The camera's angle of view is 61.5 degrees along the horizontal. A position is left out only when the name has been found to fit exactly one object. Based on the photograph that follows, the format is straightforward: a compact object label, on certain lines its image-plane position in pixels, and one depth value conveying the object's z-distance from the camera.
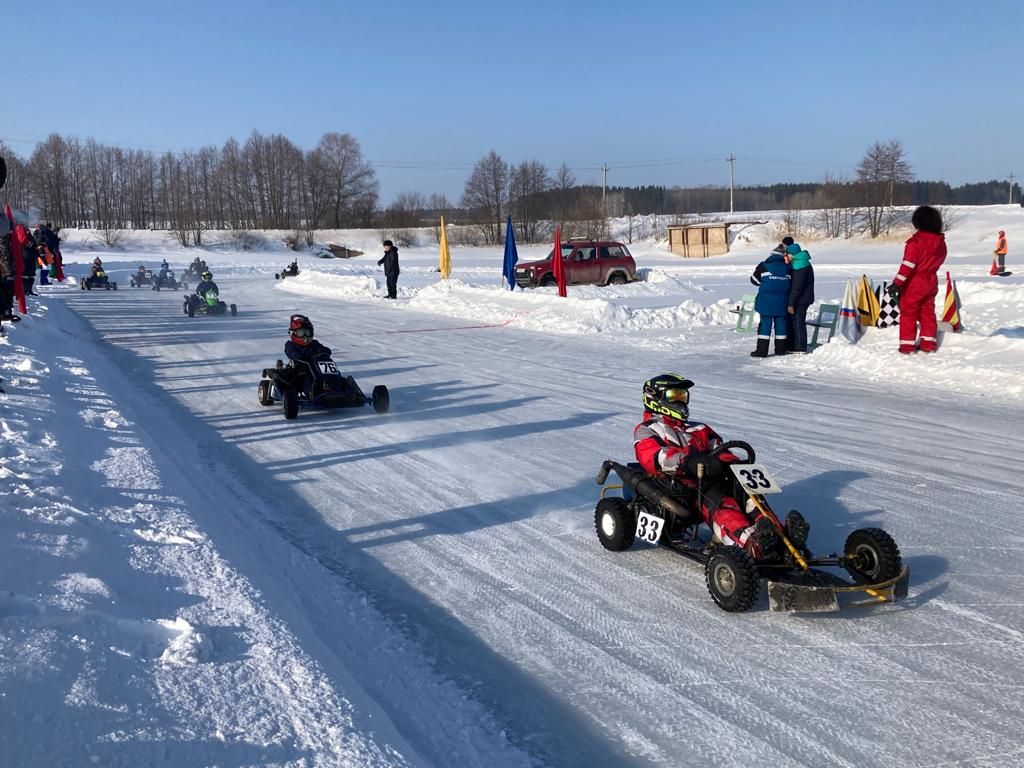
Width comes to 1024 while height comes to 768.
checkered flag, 14.59
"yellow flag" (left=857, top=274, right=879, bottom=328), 14.72
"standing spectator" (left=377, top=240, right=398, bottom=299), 28.13
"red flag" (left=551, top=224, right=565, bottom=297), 23.68
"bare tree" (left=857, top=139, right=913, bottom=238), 66.44
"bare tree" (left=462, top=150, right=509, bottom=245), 89.31
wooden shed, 63.88
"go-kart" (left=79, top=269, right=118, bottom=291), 35.00
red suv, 31.72
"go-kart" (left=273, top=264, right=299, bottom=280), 44.09
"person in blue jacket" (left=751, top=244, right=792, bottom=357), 14.81
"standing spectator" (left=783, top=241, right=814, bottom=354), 14.77
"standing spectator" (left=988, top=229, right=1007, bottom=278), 30.56
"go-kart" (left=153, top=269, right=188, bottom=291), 35.81
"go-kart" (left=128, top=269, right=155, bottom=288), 38.72
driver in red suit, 5.17
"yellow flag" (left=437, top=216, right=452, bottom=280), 30.17
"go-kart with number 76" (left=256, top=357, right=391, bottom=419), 10.76
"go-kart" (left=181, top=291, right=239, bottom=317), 23.31
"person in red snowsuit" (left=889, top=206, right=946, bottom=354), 12.85
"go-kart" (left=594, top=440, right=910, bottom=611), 4.79
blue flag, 26.42
